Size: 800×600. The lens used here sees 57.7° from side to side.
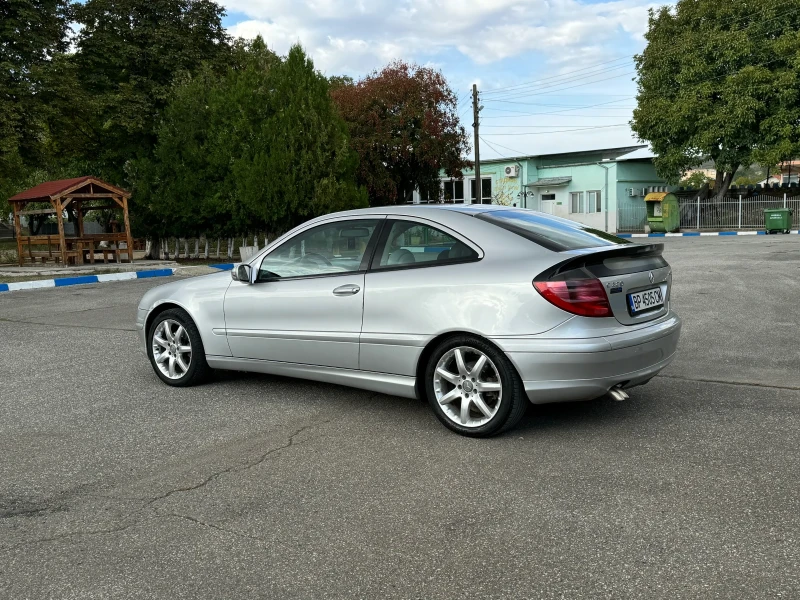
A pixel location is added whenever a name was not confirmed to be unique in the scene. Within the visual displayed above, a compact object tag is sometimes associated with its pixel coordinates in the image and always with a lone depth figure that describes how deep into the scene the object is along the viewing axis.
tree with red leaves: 32.69
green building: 45.22
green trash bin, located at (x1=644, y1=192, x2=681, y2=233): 39.22
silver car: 4.34
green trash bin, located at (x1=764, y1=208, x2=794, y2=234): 33.06
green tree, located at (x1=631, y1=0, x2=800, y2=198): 33.78
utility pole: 33.94
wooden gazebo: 21.33
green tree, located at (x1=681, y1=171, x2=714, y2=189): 61.26
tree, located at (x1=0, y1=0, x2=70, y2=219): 21.48
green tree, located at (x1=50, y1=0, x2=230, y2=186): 25.06
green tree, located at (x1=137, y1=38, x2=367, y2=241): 22.77
